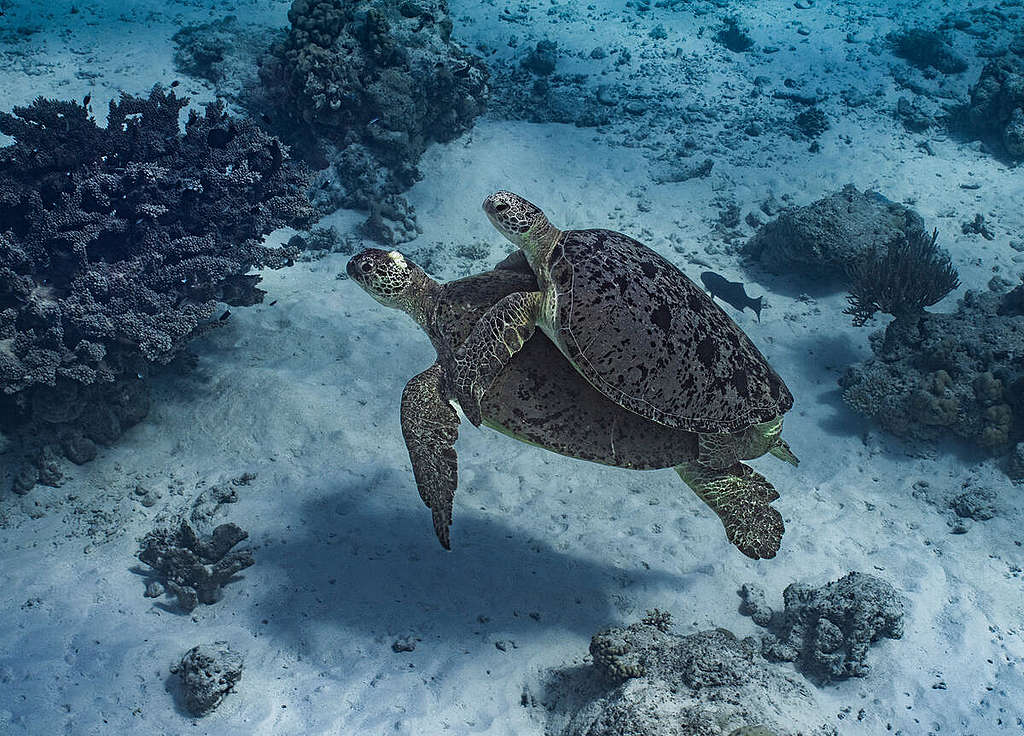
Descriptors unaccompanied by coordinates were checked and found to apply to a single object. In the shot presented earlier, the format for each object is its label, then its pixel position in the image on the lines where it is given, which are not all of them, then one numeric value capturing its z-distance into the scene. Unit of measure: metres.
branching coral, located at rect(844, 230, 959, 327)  6.76
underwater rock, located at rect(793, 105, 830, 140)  11.14
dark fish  7.21
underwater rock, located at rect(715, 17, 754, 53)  14.14
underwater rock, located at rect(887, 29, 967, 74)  13.20
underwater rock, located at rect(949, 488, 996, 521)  5.29
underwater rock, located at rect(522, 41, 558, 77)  12.04
